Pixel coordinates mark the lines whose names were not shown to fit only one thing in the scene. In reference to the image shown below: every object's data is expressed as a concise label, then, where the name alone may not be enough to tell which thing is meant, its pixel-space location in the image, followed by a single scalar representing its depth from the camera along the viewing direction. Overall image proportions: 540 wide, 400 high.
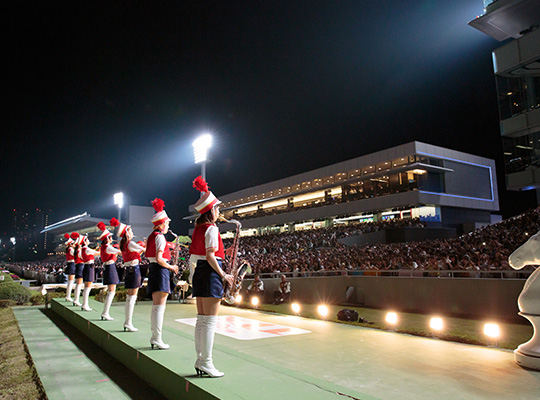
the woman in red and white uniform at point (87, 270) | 9.99
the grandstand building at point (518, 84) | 23.25
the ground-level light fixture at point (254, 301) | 12.23
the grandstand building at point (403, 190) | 35.59
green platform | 3.68
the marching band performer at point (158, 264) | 5.75
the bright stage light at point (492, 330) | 5.97
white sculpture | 4.71
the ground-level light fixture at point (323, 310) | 9.47
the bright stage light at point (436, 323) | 6.84
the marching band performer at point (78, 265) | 11.63
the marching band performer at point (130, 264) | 7.17
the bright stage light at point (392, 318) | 7.56
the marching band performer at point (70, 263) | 12.38
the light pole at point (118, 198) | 40.96
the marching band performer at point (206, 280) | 4.02
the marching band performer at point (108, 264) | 8.37
